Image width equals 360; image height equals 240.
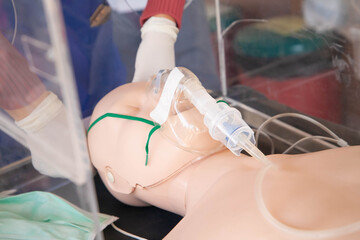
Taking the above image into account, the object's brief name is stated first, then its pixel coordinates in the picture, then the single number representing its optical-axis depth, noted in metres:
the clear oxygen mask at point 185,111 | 0.94
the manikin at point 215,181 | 0.77
